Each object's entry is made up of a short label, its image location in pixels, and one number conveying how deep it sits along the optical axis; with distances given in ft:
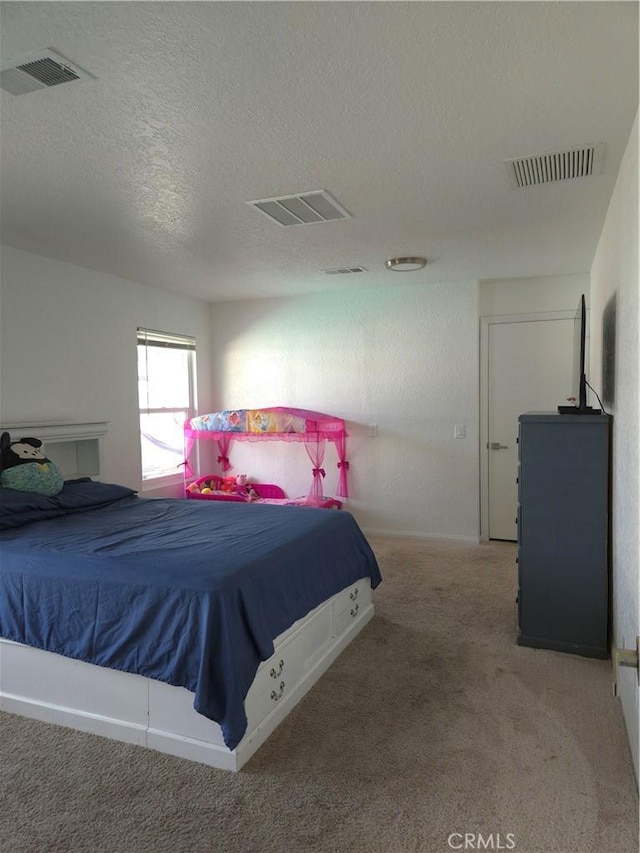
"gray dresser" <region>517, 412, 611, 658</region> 9.78
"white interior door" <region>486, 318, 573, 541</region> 16.49
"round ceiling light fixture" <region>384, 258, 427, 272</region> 14.32
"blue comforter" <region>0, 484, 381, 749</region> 7.04
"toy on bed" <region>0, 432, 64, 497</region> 11.37
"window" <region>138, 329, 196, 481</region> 17.49
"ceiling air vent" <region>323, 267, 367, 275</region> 15.49
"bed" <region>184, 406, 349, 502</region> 17.89
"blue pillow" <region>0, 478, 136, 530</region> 10.61
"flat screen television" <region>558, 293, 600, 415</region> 9.76
